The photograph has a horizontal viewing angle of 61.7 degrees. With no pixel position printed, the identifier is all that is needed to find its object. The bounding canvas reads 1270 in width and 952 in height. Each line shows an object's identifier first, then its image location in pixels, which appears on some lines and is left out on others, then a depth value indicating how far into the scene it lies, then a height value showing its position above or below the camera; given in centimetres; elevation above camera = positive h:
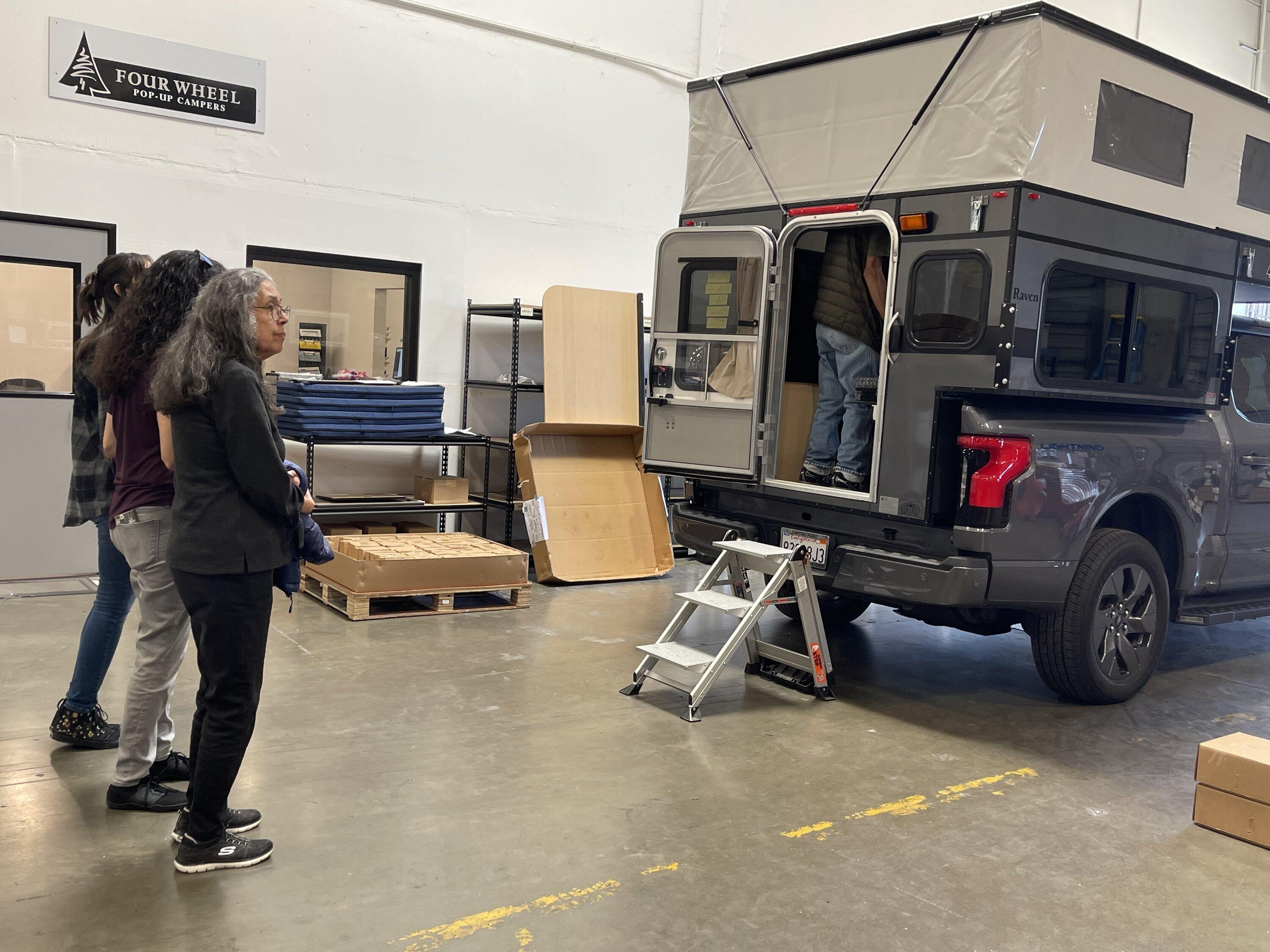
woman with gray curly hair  296 -41
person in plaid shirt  377 -66
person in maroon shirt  339 -38
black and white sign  685 +180
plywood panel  813 +14
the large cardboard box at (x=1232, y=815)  388 -147
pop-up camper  471 +33
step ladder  500 -123
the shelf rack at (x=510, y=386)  829 -14
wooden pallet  645 -155
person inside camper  554 +23
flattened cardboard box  793 -100
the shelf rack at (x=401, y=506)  746 -106
